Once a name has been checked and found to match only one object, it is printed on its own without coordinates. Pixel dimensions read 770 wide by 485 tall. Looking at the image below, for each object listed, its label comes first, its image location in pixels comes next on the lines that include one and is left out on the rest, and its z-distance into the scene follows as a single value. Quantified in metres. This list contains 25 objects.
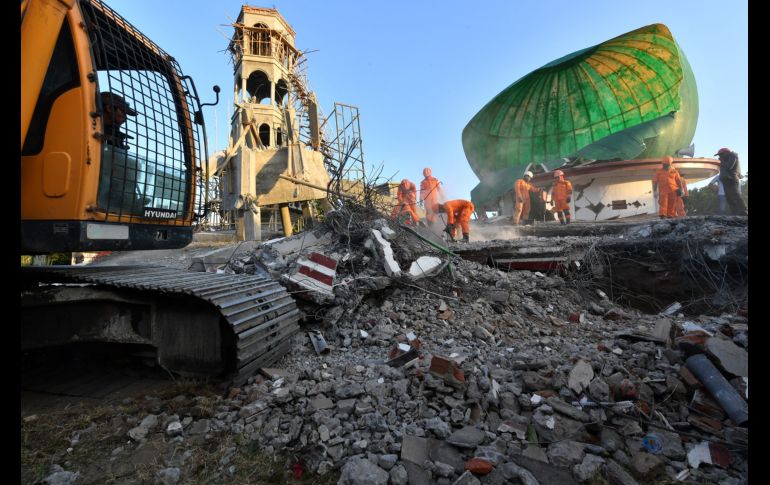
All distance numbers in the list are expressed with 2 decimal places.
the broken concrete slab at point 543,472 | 1.53
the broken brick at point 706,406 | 1.89
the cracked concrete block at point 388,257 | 4.48
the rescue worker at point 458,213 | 9.02
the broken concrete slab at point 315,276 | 3.90
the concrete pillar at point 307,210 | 10.53
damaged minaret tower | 8.88
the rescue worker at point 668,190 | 10.66
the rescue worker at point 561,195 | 12.49
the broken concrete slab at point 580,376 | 2.11
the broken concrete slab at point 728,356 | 2.07
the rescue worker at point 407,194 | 8.87
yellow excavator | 2.17
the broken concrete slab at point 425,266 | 4.67
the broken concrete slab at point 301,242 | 5.19
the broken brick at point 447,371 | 2.19
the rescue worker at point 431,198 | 9.70
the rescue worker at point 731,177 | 9.83
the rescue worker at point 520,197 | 12.53
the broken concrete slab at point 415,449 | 1.64
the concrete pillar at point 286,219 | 9.81
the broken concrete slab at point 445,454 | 1.63
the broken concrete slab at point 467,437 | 1.71
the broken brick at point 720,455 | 1.63
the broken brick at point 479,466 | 1.54
